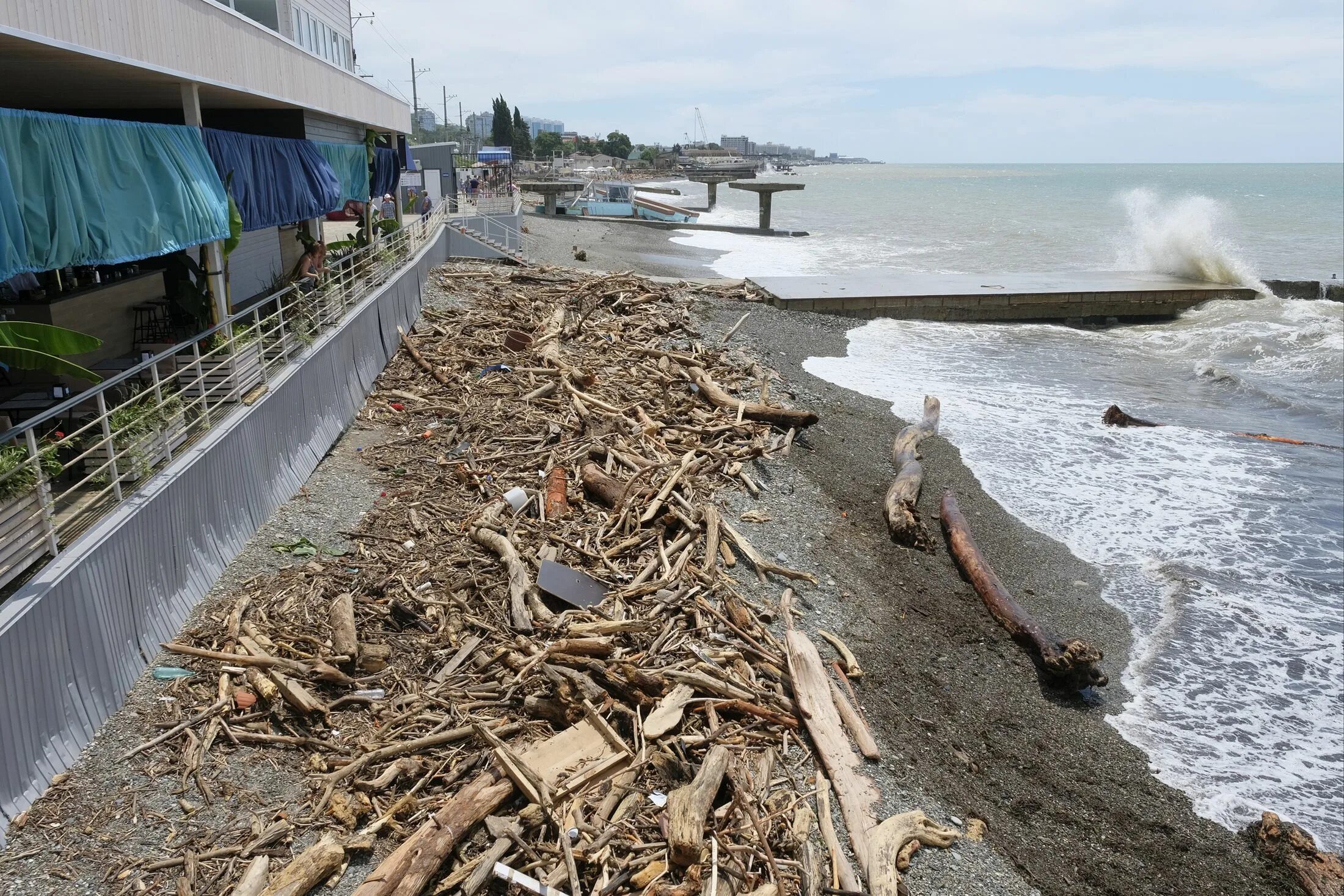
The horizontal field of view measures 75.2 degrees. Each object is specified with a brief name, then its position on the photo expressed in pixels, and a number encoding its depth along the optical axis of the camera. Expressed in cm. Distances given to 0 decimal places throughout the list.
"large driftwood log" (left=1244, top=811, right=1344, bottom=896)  754
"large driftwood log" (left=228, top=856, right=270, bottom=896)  562
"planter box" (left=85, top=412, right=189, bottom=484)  808
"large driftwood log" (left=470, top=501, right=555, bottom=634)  902
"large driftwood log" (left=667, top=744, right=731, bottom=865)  621
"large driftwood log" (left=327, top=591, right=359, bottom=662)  812
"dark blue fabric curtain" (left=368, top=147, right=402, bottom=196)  2525
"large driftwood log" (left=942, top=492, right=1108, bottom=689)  1011
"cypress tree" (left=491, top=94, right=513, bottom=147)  13312
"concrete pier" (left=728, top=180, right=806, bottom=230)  5638
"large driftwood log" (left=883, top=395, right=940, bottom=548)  1345
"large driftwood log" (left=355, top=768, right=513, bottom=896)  581
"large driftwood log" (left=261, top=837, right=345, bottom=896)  571
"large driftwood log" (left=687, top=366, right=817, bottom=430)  1639
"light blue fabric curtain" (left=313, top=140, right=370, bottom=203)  1950
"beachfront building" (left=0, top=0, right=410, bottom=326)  859
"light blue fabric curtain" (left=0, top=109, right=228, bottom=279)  732
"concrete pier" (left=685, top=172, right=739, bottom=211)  8869
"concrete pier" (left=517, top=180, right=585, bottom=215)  6781
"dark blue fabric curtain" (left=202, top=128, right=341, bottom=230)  1263
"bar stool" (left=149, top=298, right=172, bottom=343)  1391
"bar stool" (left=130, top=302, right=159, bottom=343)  1410
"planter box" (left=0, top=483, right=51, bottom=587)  622
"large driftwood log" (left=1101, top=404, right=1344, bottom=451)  1977
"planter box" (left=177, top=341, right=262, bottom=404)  1047
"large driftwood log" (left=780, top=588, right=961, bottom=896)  680
